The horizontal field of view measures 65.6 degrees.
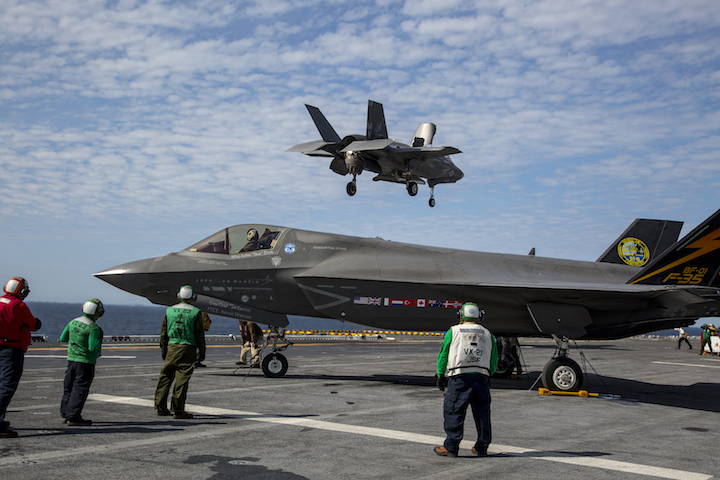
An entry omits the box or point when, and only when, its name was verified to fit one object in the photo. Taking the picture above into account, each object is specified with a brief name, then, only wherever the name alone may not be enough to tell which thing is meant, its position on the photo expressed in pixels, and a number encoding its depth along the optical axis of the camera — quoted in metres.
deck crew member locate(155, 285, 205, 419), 8.51
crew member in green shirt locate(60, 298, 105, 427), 7.65
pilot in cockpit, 14.28
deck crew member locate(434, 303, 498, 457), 6.54
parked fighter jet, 13.12
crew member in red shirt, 7.05
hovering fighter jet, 25.75
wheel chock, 12.51
